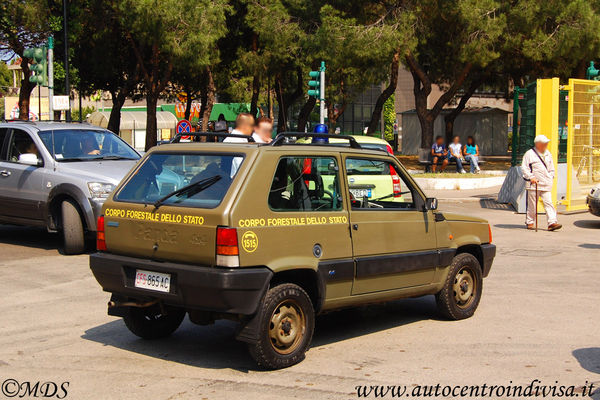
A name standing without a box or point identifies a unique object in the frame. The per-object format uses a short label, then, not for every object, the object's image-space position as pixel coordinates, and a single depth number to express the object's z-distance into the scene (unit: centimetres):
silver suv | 1126
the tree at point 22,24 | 3031
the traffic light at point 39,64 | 2181
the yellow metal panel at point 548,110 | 1700
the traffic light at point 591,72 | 2445
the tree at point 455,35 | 2994
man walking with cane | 1445
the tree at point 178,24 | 3028
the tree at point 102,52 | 3534
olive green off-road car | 557
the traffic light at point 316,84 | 2186
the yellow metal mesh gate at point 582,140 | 1739
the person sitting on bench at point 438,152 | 2986
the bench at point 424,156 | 3344
